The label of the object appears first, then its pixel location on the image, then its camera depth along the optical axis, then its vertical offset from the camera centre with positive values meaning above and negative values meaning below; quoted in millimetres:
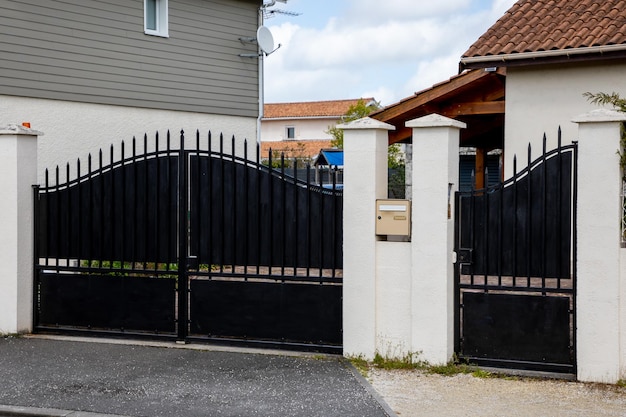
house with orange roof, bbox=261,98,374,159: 63875 +6026
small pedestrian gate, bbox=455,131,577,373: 8297 -516
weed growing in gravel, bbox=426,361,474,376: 8508 -1486
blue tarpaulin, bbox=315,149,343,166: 38325 +2205
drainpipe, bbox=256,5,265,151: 20031 +2557
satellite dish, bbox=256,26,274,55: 19562 +3600
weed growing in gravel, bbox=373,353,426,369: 8719 -1463
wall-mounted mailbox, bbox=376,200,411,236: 8727 -82
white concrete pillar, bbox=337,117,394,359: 8852 -160
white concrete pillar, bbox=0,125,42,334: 10141 -222
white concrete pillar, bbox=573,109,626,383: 7980 -362
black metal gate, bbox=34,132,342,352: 9258 -459
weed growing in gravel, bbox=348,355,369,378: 8680 -1488
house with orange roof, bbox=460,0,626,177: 12453 +2026
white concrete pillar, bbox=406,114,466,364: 8547 -264
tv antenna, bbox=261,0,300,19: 20359 +4439
